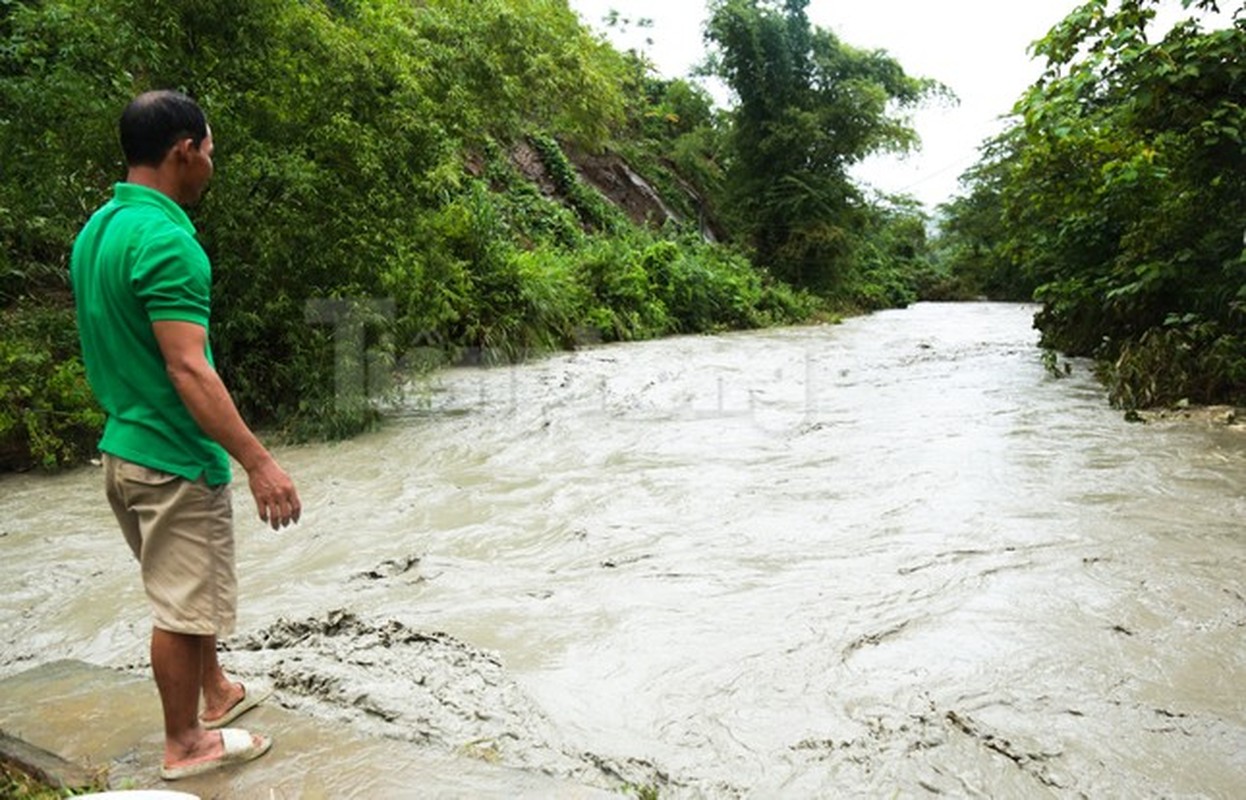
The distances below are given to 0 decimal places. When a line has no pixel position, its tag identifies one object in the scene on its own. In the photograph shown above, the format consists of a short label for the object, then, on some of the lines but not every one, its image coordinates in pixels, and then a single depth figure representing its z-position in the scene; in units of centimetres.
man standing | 187
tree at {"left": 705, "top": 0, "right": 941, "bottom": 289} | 2391
